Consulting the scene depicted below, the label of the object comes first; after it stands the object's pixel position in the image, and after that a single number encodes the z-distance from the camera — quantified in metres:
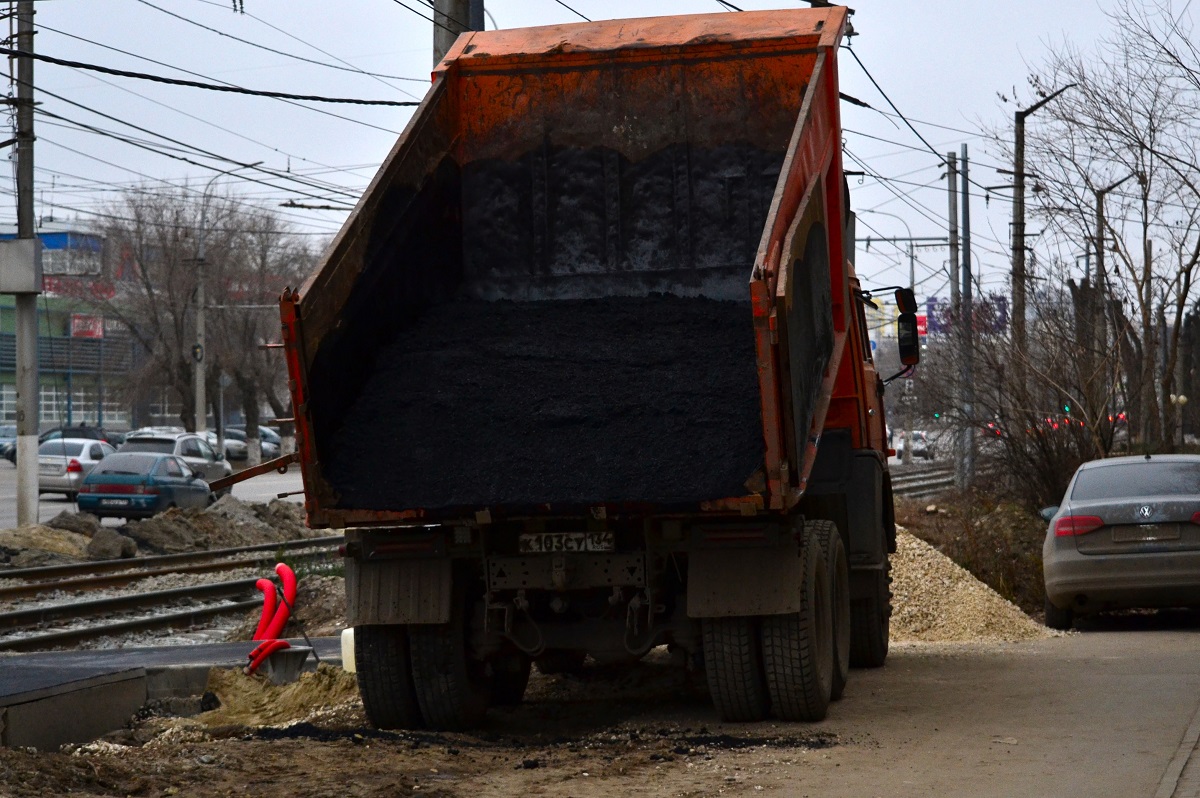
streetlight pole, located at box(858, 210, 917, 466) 43.74
